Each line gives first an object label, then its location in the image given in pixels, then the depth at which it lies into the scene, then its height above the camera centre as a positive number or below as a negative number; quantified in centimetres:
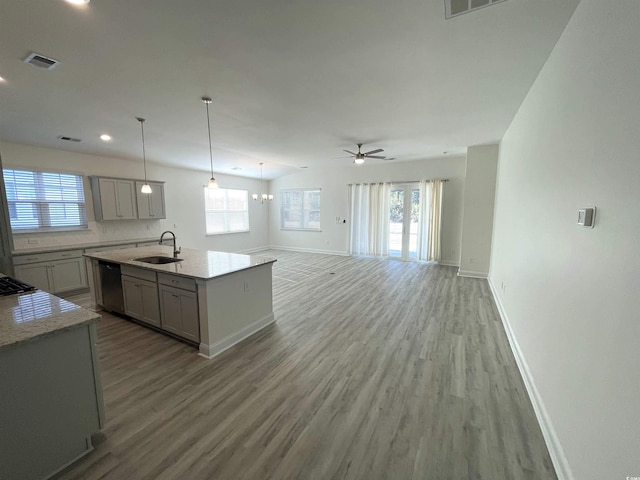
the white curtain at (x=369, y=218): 775 -20
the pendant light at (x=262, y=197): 763 +50
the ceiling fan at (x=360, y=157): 513 +111
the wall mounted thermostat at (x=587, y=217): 137 -3
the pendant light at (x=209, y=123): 327 +144
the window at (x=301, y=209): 909 +11
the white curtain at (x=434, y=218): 684 -17
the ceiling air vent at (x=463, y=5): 167 +137
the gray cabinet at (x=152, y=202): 580 +24
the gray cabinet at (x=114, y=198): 521 +30
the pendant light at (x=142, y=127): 397 +143
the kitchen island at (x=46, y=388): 135 -102
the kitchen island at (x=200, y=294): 273 -97
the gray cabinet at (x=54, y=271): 420 -101
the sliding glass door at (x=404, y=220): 736 -24
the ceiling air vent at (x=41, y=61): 244 +149
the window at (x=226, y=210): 789 +7
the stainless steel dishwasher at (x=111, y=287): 363 -108
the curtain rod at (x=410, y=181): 682 +87
